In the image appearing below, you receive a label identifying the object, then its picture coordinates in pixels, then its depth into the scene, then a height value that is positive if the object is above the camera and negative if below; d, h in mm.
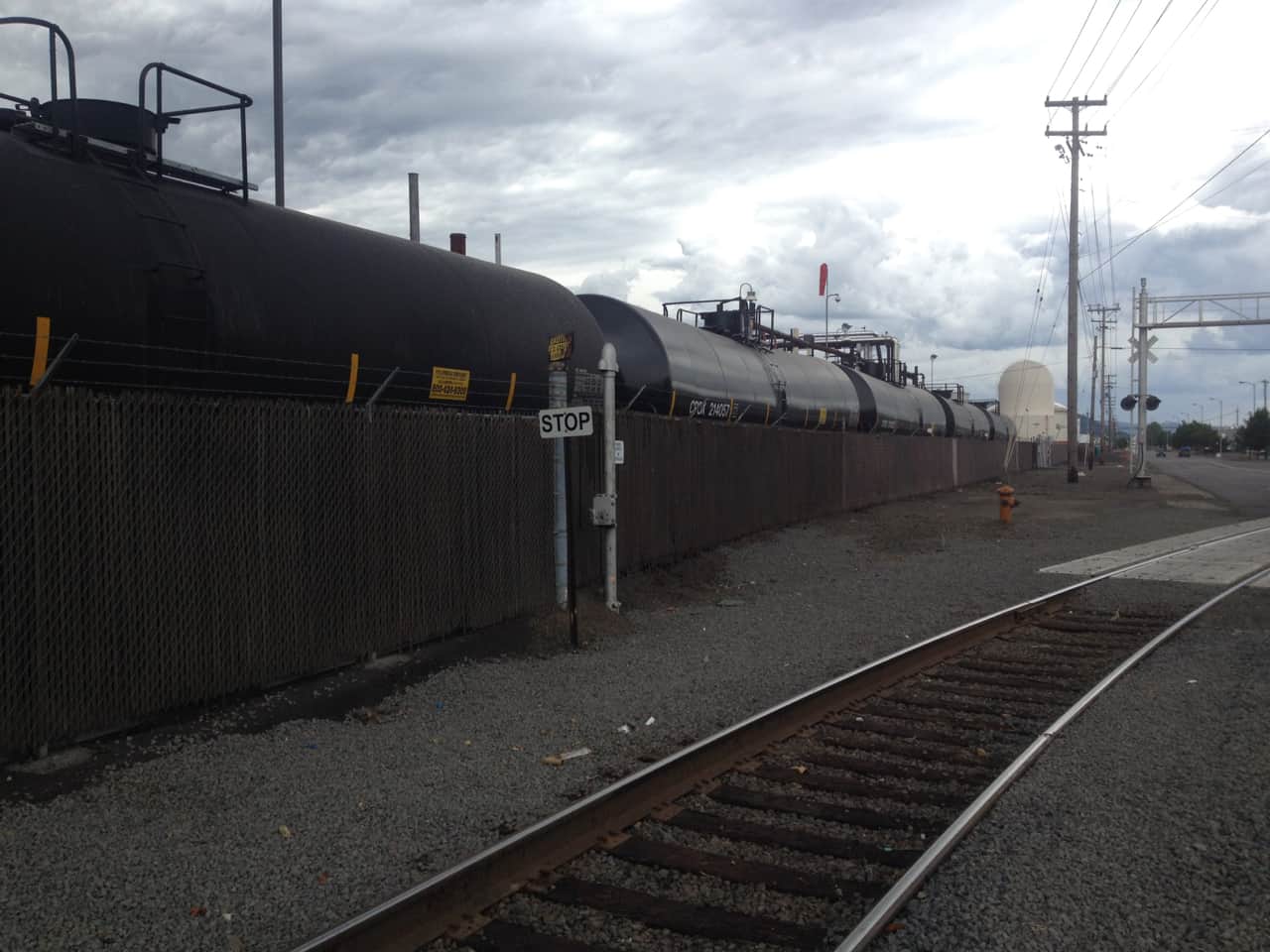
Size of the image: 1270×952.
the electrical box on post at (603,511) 11141 -835
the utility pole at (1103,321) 89438 +10111
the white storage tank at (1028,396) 83562 +3193
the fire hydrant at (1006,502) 23484 -1557
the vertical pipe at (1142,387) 40719 +1973
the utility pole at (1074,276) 38938 +6043
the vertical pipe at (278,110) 12836 +4182
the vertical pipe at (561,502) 10562 -729
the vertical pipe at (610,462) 11367 -311
